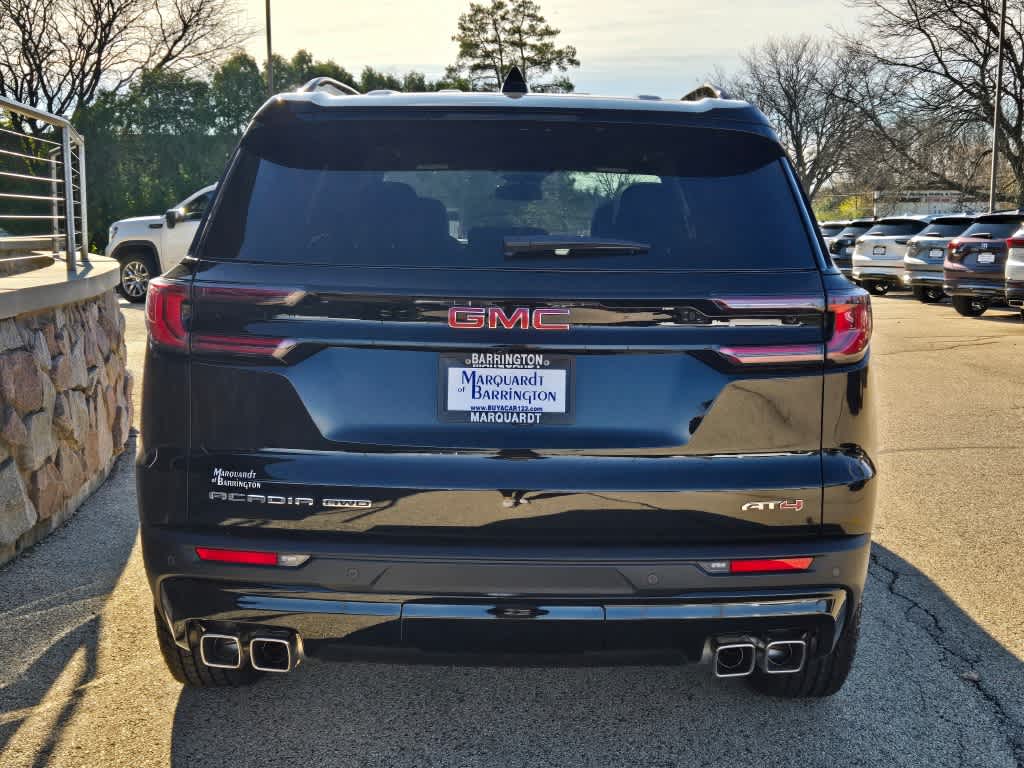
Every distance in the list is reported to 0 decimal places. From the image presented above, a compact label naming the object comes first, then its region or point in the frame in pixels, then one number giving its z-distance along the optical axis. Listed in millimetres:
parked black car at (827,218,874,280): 29847
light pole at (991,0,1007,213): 35969
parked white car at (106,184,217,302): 20344
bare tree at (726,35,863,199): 65688
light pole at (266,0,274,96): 36875
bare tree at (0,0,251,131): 34719
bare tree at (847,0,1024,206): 42250
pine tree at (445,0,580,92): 71312
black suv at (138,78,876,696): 2957
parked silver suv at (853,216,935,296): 25875
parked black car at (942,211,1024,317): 18906
